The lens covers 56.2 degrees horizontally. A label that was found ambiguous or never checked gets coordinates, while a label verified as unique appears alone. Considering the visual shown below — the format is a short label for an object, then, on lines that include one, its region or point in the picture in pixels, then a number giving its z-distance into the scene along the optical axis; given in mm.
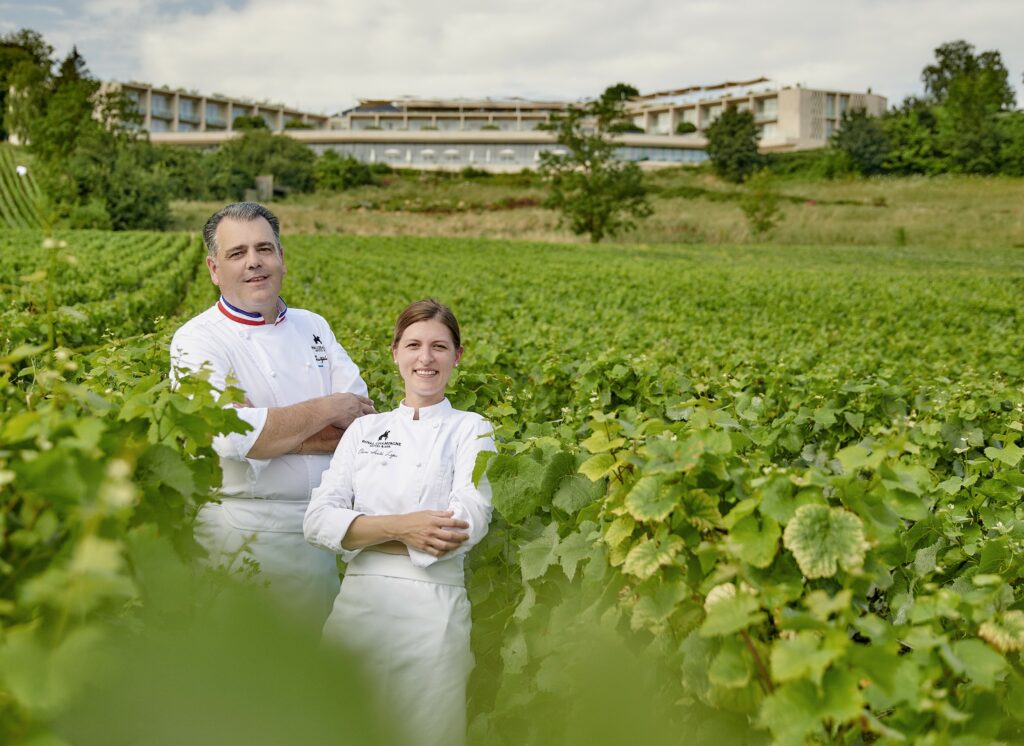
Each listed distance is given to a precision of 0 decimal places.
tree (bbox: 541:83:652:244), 53656
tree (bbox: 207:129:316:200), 76250
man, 3176
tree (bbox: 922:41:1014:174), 73250
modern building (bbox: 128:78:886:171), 106938
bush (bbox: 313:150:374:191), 83062
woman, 2779
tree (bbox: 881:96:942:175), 77688
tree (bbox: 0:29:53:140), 86375
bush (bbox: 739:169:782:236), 52281
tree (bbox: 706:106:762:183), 81375
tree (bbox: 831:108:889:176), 78875
